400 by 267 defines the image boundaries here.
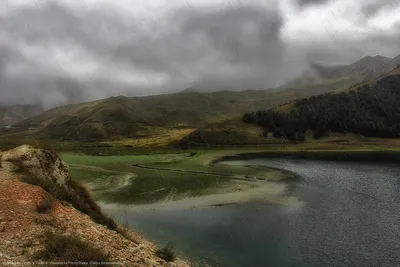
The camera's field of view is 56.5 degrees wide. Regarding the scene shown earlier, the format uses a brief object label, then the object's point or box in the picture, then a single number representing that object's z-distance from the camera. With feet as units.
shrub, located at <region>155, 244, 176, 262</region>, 79.26
